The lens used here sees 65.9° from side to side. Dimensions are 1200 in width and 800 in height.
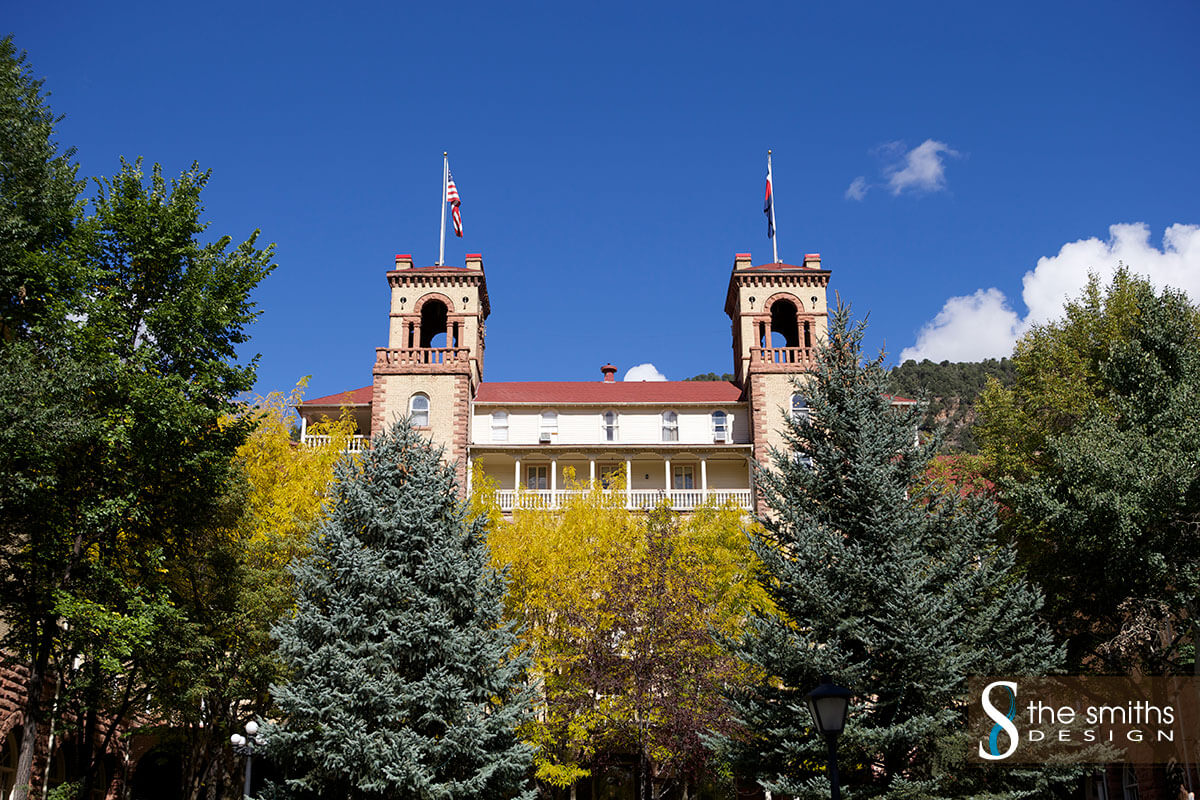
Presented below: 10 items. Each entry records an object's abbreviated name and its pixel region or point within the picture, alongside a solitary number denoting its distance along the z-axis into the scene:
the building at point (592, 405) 41.31
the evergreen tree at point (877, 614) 16.12
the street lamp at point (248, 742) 17.57
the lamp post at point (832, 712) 11.41
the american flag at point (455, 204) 43.25
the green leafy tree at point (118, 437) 18.12
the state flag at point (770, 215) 45.34
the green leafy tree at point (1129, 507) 20.73
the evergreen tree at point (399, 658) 17.53
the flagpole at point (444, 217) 44.19
